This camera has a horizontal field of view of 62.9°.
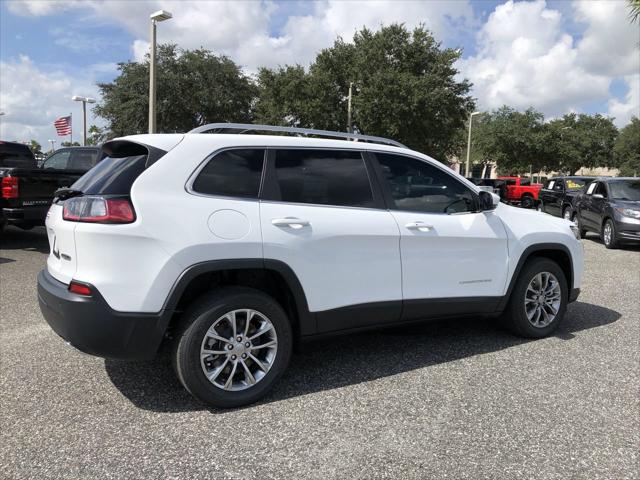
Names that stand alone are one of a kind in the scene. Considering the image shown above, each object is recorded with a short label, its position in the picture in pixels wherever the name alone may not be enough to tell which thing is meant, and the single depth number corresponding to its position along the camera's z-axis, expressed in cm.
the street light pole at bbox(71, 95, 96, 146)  2853
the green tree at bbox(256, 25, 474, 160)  2803
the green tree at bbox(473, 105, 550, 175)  4975
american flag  3122
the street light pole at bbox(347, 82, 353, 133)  2692
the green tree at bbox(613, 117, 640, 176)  5616
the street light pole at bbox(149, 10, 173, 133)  1462
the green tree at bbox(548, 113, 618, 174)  5291
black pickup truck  859
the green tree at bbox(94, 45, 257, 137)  2969
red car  2772
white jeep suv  307
